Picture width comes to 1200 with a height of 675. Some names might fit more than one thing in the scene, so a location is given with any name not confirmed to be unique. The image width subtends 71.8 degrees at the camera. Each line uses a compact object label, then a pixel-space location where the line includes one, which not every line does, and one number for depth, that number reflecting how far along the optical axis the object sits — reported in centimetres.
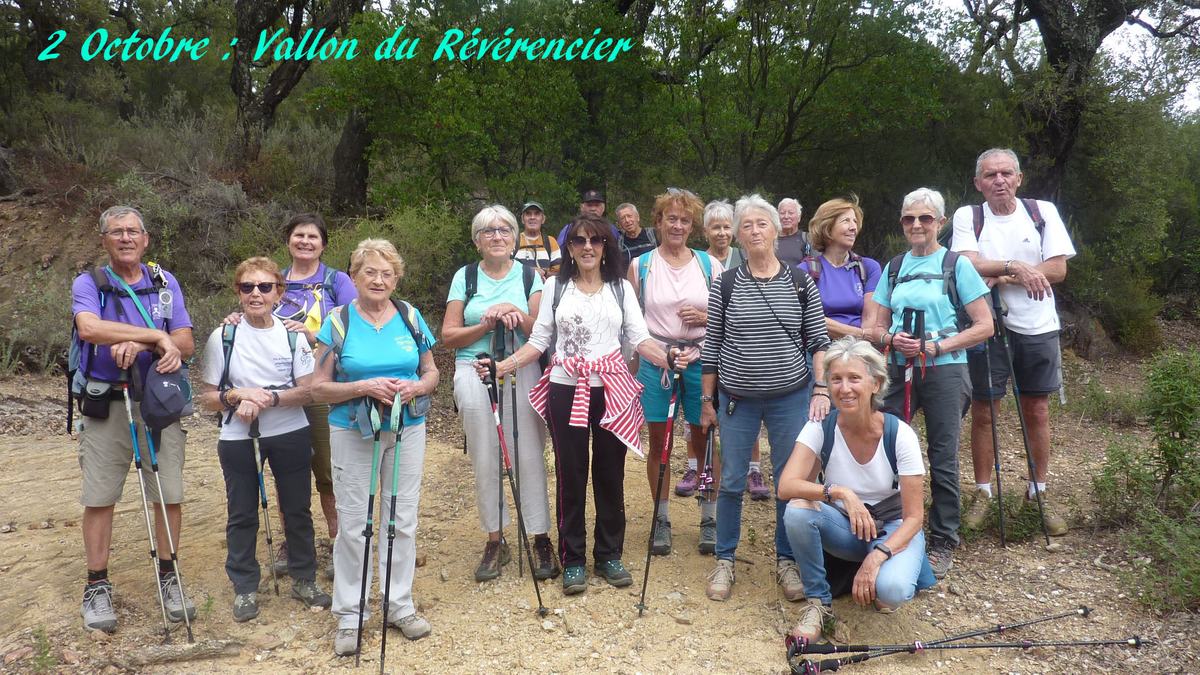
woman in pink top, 483
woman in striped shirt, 432
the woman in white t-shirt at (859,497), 386
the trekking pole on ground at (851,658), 367
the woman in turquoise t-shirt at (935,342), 455
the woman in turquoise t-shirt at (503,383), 448
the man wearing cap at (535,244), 696
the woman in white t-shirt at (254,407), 411
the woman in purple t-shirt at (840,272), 495
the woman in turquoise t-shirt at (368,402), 388
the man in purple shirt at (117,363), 398
